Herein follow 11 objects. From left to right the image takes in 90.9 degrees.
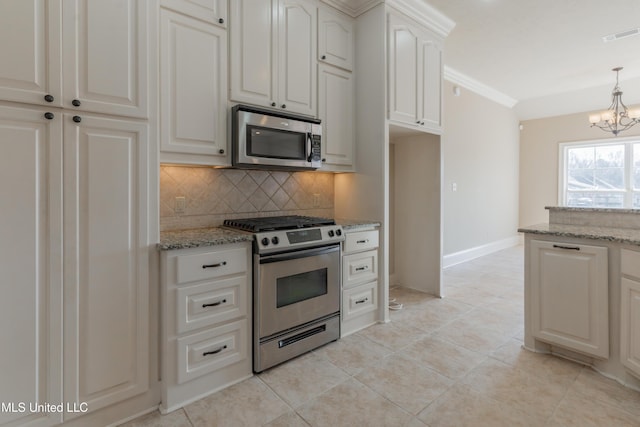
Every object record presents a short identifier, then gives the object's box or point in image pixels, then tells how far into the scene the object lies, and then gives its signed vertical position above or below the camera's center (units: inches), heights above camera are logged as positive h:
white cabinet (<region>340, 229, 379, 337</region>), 103.0 -23.0
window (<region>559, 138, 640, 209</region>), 221.9 +29.4
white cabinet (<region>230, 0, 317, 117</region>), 88.4 +48.1
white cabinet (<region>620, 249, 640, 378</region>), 71.3 -23.0
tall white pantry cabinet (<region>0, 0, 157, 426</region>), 54.6 +1.2
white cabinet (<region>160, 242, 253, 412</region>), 68.9 -25.1
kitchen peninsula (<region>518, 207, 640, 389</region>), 73.8 -20.4
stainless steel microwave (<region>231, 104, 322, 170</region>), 87.0 +21.9
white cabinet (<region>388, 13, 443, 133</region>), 113.8 +53.7
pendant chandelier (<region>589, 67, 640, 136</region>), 166.7 +58.4
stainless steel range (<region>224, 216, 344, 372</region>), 81.2 -20.3
